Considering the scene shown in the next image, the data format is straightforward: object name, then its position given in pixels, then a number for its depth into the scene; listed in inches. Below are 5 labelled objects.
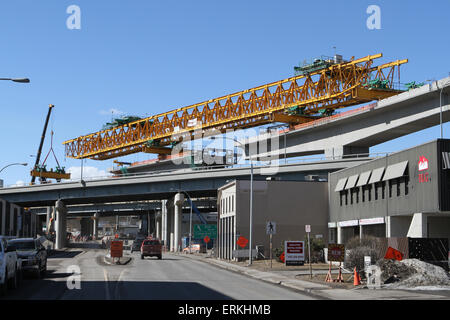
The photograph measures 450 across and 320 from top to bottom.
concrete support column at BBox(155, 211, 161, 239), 5248.5
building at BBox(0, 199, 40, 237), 2787.9
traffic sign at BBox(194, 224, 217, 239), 2851.9
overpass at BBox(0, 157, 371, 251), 2721.5
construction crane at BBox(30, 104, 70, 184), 4686.0
